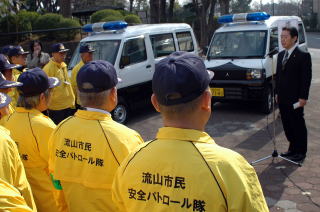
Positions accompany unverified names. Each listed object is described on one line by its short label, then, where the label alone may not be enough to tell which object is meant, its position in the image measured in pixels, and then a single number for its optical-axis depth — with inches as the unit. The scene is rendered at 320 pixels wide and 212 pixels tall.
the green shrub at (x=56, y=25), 657.7
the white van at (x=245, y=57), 329.1
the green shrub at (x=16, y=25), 600.3
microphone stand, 214.8
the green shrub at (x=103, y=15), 682.2
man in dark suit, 210.4
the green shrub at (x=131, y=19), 754.3
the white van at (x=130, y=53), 322.7
